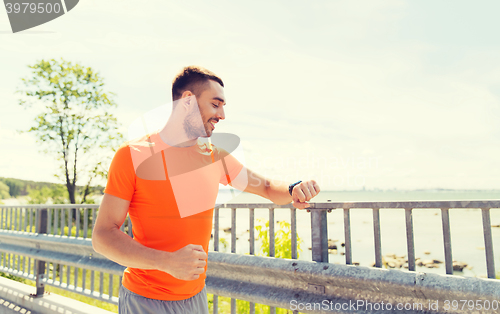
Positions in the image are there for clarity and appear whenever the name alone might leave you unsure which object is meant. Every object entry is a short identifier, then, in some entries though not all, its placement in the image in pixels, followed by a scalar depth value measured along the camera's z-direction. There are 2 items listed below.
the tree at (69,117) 22.31
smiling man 1.61
